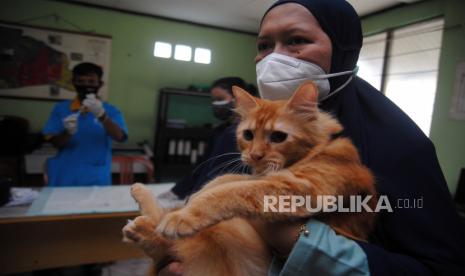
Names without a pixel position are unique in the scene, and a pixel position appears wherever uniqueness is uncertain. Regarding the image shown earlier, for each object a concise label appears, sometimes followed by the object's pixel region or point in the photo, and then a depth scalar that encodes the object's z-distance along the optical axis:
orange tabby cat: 0.51
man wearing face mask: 1.71
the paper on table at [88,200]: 1.48
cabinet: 2.48
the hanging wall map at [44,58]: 2.56
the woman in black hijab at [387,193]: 0.51
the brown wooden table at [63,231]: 1.38
